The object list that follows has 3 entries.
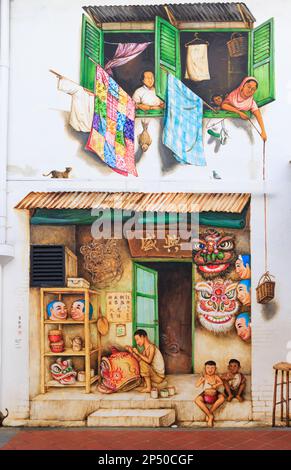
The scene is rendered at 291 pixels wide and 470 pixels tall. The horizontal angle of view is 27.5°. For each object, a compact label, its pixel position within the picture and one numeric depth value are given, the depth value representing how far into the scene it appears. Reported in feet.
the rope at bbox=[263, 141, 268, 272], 24.94
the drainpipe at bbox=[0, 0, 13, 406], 24.94
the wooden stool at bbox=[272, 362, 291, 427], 24.41
